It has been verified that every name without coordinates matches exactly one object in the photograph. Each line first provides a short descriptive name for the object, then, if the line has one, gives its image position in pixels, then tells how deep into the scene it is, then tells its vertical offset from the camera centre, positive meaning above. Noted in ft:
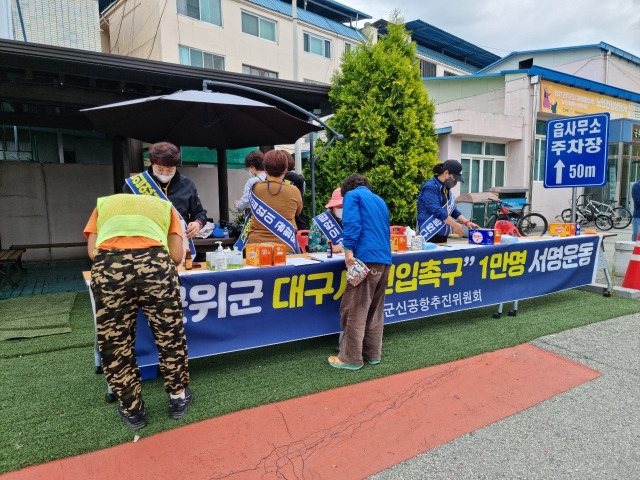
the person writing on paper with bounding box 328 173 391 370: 10.32 -1.99
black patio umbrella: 13.32 +2.94
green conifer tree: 20.16 +3.64
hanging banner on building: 42.93 +10.25
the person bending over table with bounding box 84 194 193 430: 7.41 -1.66
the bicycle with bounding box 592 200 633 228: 42.93 -2.84
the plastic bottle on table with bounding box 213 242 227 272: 10.14 -1.65
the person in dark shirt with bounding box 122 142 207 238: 9.37 +0.29
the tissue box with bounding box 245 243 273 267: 10.73 -1.57
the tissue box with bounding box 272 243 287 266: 10.95 -1.60
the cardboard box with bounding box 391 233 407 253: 12.94 -1.58
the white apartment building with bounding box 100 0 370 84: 48.21 +21.55
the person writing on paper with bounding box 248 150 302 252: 11.78 -0.02
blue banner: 10.02 -2.96
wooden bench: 19.37 -2.94
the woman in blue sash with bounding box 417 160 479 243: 15.07 -0.42
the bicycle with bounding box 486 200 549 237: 36.17 -2.37
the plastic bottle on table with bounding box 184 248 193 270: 10.50 -1.69
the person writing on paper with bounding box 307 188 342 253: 13.00 -1.16
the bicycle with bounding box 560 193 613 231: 41.91 -2.69
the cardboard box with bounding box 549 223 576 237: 17.30 -1.64
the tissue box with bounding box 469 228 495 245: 14.62 -1.61
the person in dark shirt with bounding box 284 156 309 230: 15.39 +0.54
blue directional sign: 16.78 +1.71
